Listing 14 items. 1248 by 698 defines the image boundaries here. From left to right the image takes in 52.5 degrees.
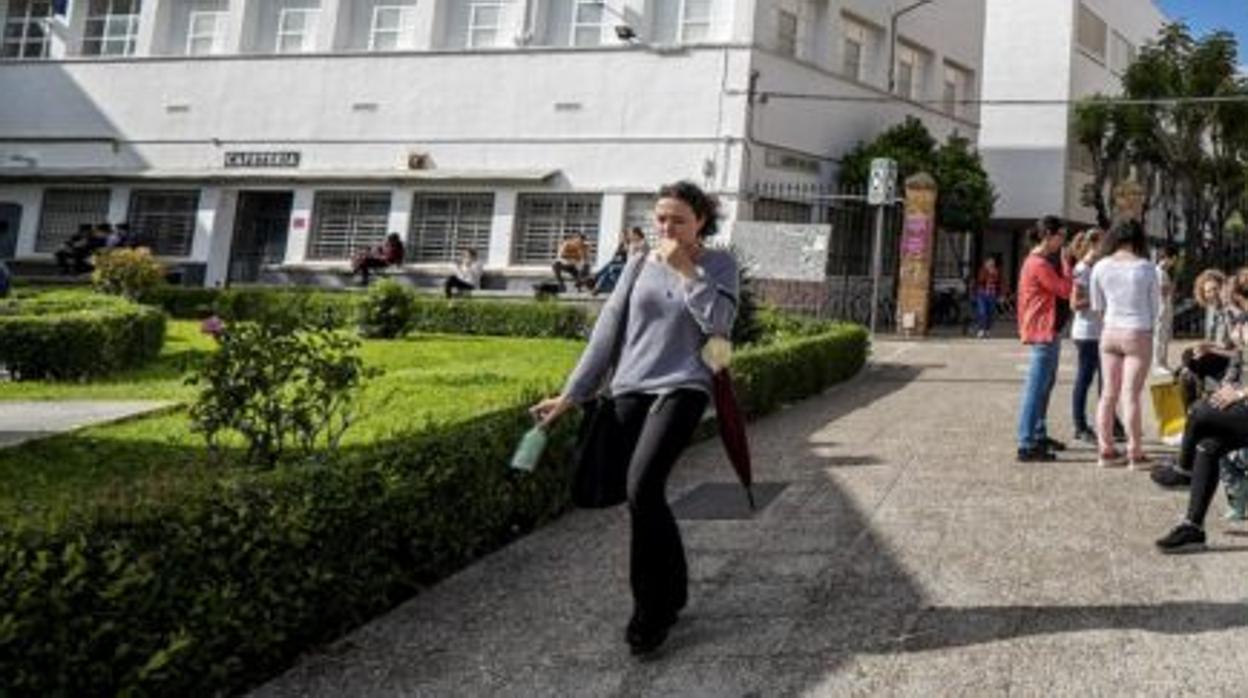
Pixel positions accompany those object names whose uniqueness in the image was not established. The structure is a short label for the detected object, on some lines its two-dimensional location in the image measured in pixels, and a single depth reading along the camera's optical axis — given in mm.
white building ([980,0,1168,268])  38344
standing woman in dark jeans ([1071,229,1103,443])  9383
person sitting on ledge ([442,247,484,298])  25828
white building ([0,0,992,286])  26219
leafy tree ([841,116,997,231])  27422
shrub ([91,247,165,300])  21359
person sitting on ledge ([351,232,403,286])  27312
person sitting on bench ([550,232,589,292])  25250
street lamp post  30125
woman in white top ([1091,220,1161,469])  8398
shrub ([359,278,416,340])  19797
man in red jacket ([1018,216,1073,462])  9102
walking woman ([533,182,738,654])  4832
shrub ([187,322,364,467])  6379
